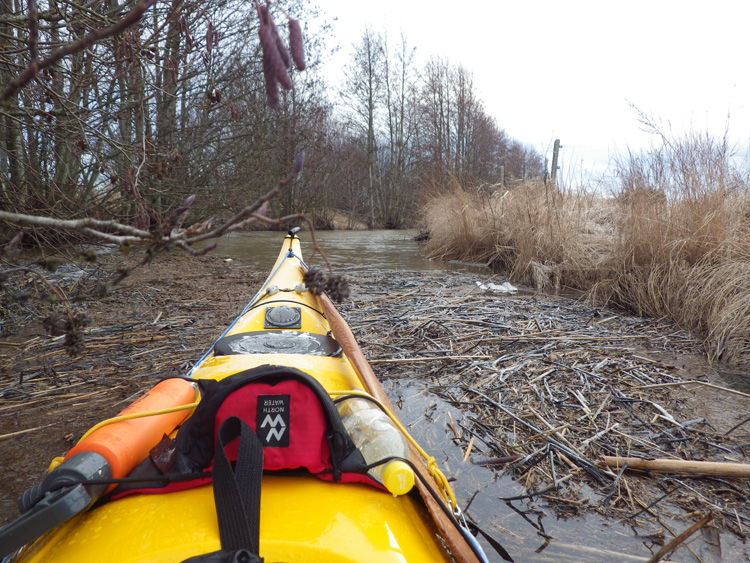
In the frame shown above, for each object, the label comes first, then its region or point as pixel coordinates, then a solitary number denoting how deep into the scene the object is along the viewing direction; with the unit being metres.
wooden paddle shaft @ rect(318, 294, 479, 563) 1.13
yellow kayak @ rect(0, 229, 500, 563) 0.99
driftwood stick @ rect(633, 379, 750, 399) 2.59
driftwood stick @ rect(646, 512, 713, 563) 1.16
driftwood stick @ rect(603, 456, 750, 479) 1.80
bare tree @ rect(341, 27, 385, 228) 20.78
